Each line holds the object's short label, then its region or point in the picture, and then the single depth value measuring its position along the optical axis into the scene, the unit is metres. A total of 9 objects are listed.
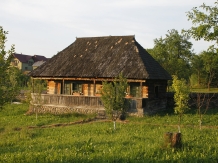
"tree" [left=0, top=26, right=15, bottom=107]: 12.05
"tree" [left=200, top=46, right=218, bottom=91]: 52.00
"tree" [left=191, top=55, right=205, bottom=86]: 60.44
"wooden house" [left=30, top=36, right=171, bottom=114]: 23.75
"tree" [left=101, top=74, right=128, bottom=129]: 17.62
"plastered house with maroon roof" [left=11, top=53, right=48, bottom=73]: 90.00
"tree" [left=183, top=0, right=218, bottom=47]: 21.83
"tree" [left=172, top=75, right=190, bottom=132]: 16.05
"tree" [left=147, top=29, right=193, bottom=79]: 50.13
